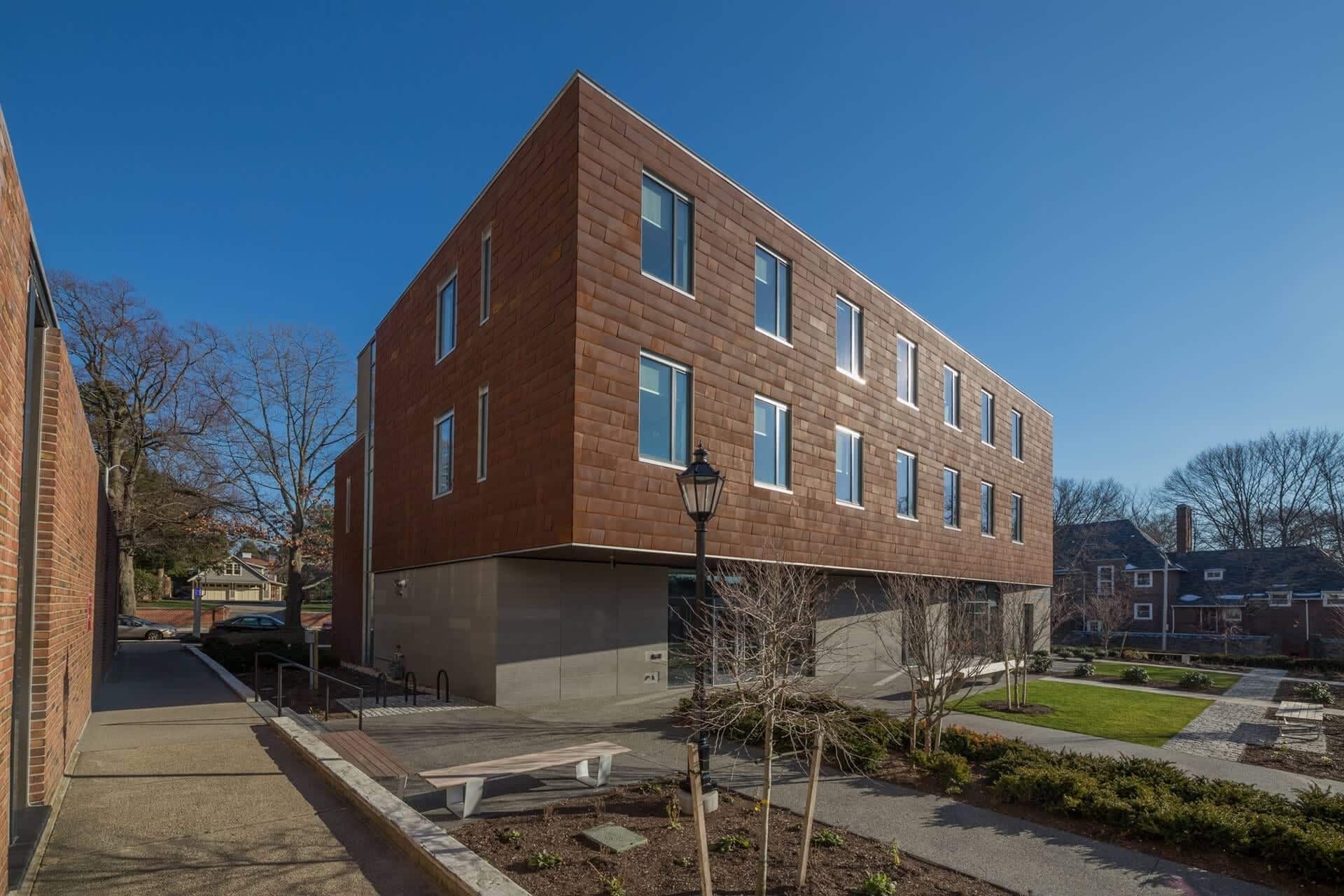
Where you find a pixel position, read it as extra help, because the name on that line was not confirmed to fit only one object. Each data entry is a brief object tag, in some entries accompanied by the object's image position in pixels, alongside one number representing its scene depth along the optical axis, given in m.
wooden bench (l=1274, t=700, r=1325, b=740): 14.08
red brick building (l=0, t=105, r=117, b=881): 4.81
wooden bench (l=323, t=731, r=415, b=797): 7.98
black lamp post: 8.47
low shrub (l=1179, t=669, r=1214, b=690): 21.14
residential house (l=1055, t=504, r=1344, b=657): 42.41
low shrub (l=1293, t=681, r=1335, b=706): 18.22
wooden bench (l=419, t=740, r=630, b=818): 7.18
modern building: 12.81
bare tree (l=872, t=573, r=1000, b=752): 10.38
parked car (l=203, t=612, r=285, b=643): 39.75
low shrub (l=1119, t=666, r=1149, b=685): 22.00
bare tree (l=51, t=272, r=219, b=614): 33.09
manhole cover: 6.48
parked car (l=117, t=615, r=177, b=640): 37.97
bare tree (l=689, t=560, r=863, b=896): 6.35
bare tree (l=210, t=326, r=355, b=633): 32.34
